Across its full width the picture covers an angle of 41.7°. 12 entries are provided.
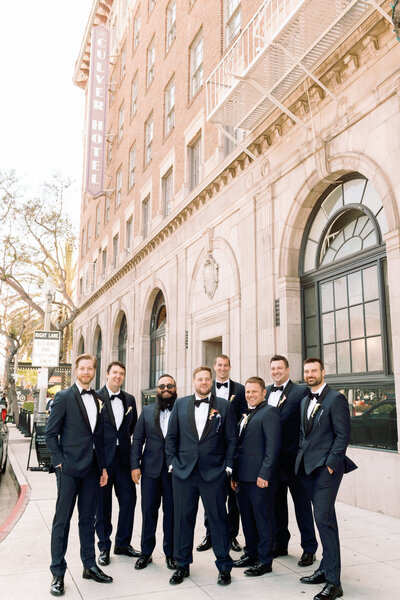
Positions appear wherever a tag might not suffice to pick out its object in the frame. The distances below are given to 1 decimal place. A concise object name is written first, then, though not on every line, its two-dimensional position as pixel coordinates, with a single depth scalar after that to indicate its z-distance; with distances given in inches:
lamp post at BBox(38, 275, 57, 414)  612.1
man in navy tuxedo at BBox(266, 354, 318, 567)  221.8
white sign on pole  562.8
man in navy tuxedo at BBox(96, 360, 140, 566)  233.3
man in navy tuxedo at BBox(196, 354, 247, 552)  248.1
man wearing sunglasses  220.1
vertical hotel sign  1135.0
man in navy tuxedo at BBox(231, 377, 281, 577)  209.5
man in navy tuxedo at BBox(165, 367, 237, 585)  203.2
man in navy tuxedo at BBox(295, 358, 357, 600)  186.7
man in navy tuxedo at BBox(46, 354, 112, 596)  201.8
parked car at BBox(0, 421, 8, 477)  491.2
